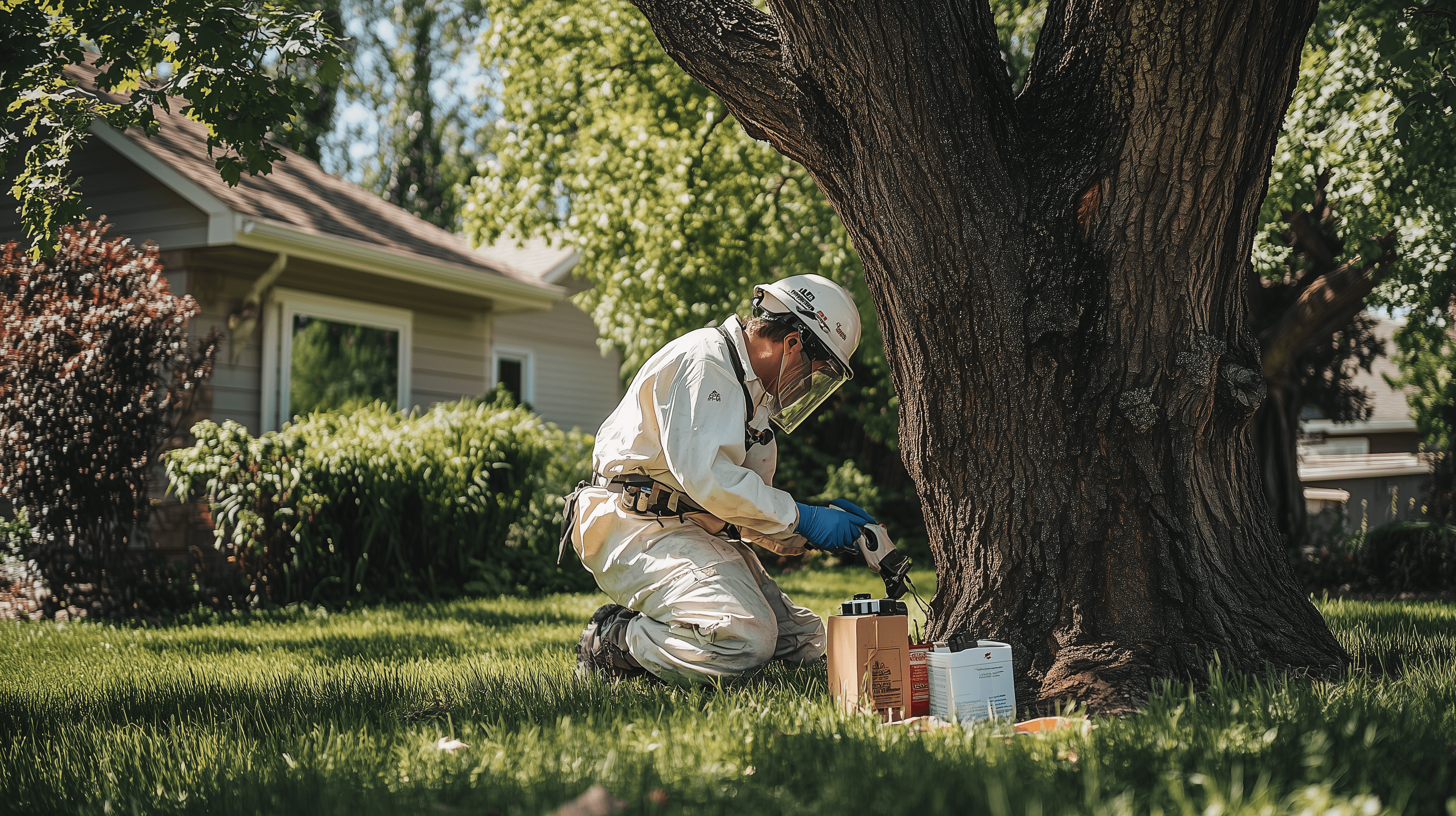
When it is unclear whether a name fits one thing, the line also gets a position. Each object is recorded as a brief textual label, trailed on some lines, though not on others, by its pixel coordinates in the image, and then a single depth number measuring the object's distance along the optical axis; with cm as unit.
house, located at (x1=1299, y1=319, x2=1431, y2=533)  1500
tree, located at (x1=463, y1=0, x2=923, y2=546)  1026
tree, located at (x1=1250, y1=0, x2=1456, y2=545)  682
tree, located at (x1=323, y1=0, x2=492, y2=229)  2720
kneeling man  379
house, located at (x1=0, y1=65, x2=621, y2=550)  974
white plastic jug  315
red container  338
